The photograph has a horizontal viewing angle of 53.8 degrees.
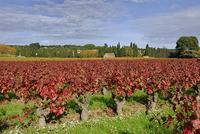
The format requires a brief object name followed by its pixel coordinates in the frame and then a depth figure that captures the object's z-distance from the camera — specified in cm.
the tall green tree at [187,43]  4785
